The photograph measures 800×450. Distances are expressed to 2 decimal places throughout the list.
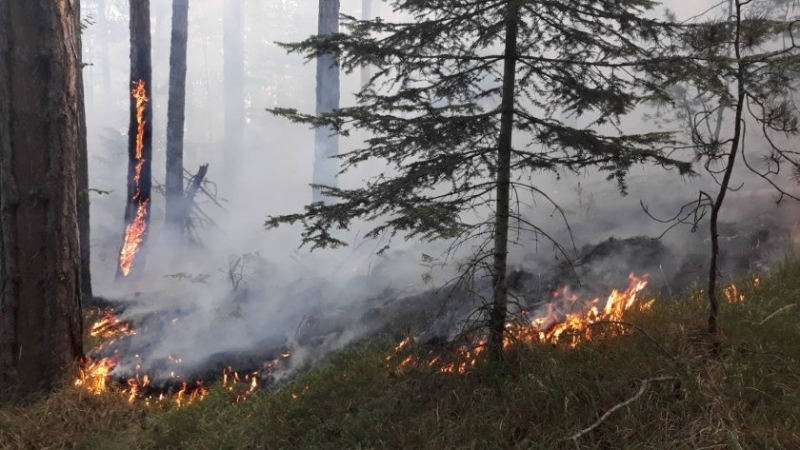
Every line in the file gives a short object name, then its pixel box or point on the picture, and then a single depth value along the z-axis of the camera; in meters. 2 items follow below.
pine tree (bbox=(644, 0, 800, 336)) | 3.45
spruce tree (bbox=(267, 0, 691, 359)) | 3.99
